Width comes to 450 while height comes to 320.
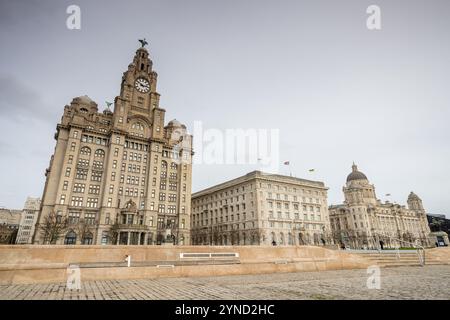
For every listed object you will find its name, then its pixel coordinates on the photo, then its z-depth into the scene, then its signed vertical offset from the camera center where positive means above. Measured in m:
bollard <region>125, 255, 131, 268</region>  13.04 -0.99
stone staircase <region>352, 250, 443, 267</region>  19.83 -1.61
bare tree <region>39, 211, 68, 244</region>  45.68 +2.50
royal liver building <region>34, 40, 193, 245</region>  53.56 +15.72
